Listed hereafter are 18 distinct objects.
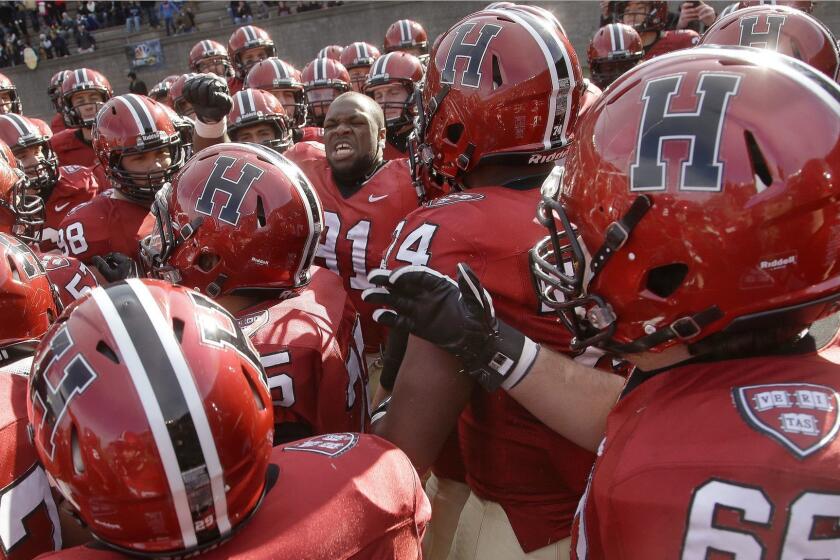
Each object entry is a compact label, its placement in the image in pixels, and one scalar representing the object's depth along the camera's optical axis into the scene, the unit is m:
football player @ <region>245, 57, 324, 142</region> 7.26
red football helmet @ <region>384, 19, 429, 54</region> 9.42
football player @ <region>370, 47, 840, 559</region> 1.16
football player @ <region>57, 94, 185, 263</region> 4.09
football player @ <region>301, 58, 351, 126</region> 7.42
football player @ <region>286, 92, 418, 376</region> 3.78
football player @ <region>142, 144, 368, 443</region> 2.24
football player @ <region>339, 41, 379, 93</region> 8.80
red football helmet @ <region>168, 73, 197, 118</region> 7.12
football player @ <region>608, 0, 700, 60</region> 8.84
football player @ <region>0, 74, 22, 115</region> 8.54
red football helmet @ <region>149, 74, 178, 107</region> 8.68
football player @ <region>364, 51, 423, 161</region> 6.13
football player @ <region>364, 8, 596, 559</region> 1.97
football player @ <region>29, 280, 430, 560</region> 1.30
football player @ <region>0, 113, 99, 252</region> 5.77
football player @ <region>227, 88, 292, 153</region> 5.60
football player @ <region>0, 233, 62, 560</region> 1.66
